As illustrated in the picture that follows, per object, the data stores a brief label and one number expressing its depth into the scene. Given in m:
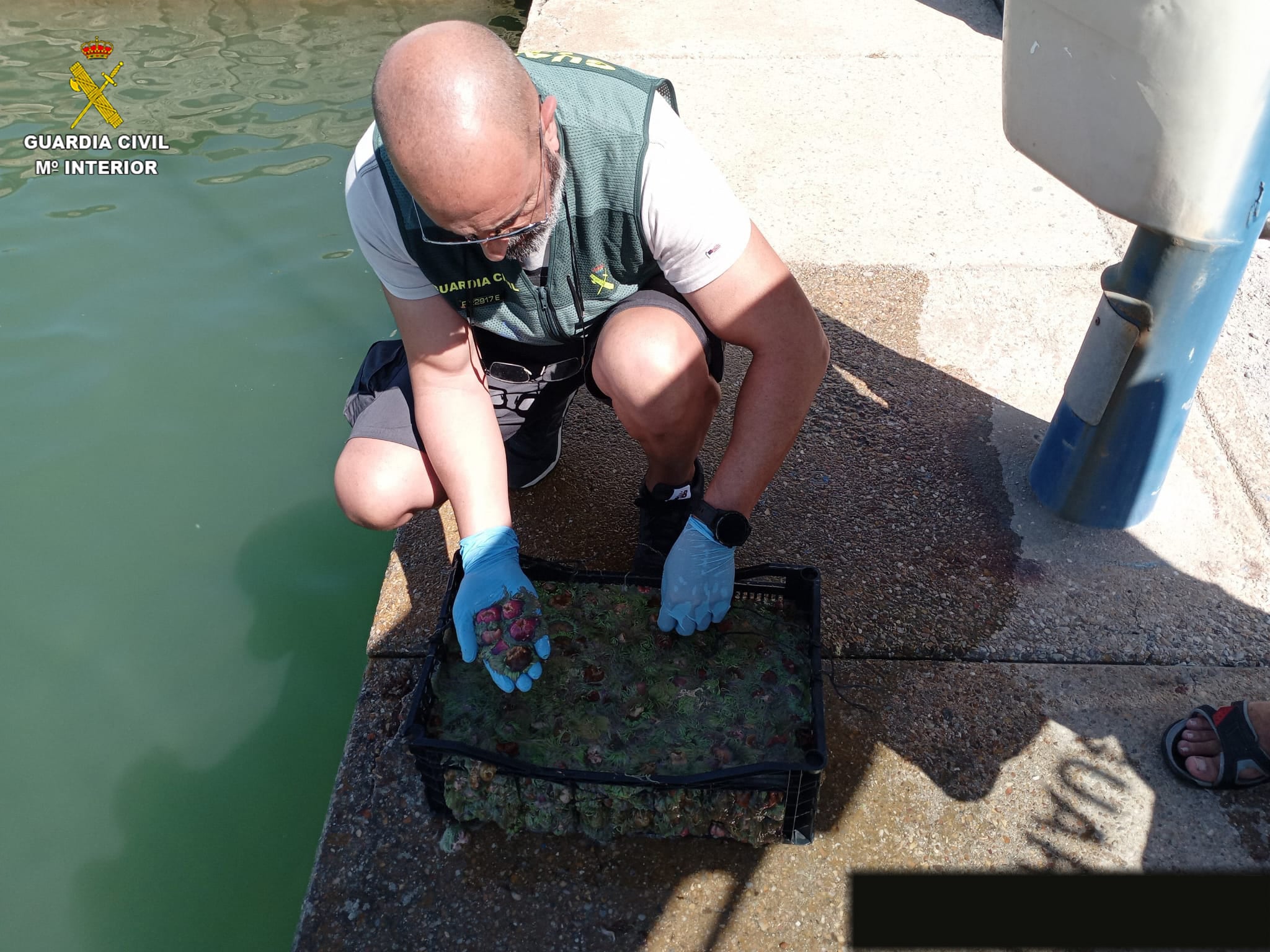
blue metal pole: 1.81
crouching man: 1.49
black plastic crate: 1.51
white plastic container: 1.39
